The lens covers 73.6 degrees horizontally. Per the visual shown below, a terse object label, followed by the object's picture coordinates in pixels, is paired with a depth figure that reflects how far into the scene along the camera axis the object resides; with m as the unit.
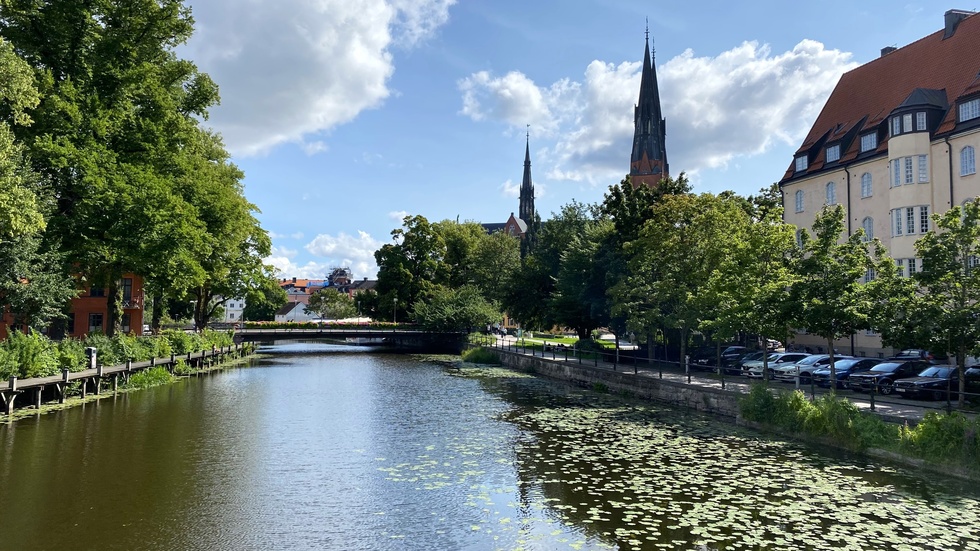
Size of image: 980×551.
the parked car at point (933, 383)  21.10
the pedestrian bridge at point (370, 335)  67.00
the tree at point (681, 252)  29.97
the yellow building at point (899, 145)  34.84
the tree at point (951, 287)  17.81
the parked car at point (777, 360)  29.08
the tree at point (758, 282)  22.05
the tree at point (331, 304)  121.81
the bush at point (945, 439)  14.43
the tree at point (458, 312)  65.81
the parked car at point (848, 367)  25.59
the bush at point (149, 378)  30.36
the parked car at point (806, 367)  26.05
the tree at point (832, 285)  20.14
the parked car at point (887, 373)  23.52
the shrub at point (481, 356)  51.53
